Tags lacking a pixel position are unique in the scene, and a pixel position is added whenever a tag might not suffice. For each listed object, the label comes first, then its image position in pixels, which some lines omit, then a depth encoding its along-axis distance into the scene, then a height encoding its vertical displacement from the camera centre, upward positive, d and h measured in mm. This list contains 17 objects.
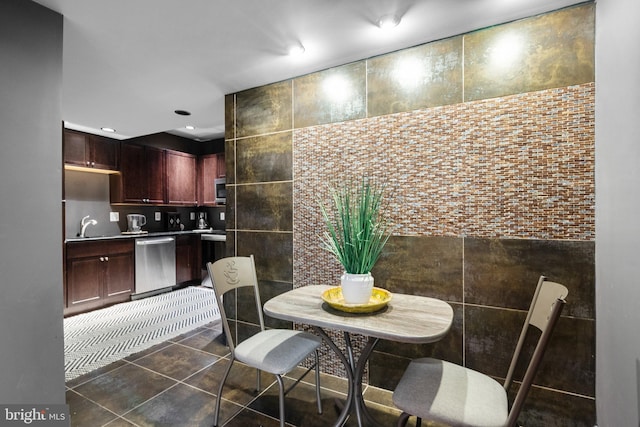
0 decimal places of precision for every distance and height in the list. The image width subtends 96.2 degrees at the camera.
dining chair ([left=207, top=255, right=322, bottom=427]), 1499 -774
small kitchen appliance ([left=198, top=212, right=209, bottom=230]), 5406 -168
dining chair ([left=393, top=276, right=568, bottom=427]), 1011 -761
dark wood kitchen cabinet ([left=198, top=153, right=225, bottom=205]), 5069 +673
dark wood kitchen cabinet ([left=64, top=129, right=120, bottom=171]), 3768 +857
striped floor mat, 2498 -1256
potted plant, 1415 -194
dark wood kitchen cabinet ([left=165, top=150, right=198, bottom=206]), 4766 +591
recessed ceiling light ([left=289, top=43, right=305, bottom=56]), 1911 +1101
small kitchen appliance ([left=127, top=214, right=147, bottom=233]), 4531 -156
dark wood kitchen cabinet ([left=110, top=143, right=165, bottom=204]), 4285 +550
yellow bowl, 1373 -464
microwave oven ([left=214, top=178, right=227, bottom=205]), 4805 +372
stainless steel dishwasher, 4180 -805
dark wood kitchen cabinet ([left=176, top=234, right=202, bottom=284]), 4691 -770
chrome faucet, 4062 -149
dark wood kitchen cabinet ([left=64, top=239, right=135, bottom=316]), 3492 -803
